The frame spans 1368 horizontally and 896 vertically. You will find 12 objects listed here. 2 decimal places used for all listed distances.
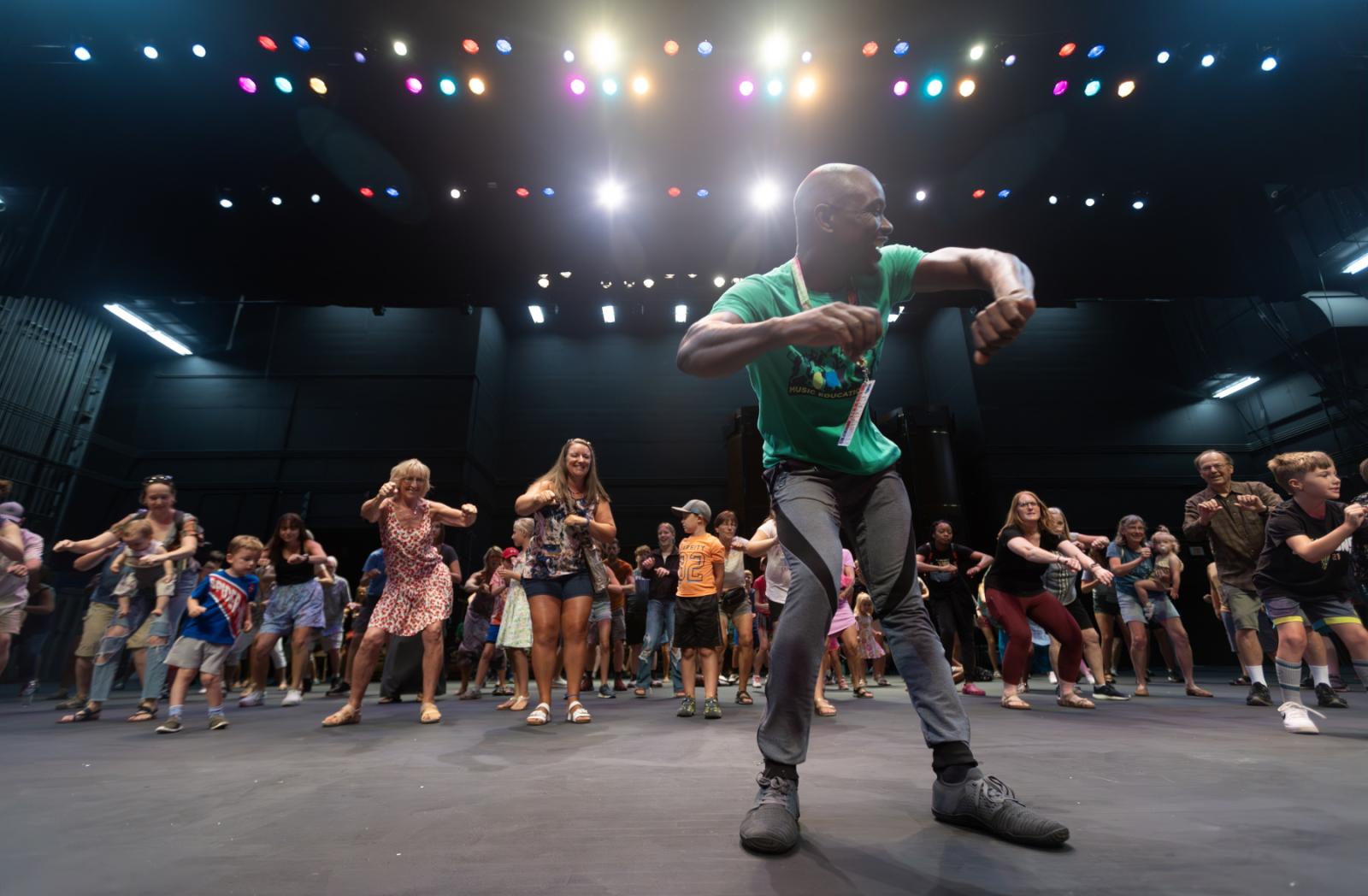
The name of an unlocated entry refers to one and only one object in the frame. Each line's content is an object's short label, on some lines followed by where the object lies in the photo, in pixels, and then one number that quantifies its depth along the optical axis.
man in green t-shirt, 1.42
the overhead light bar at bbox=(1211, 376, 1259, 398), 13.35
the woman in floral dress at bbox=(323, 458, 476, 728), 4.11
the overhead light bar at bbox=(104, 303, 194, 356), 11.77
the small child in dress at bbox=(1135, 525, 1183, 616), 5.91
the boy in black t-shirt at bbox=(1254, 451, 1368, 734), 3.30
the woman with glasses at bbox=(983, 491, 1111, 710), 4.54
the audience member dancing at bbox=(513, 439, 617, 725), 3.95
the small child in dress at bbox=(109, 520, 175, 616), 4.79
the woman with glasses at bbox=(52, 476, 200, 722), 4.68
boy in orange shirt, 4.91
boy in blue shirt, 4.10
